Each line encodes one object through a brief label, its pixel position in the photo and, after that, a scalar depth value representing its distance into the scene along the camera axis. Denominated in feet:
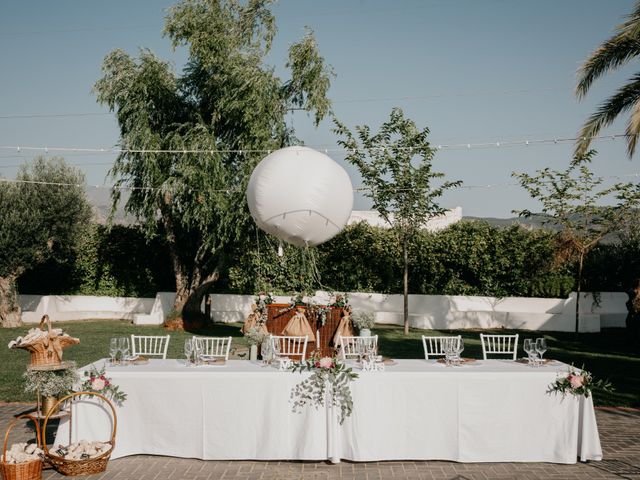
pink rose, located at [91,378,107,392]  21.53
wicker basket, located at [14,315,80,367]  24.44
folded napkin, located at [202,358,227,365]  24.35
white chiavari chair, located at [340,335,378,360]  25.30
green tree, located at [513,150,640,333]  60.29
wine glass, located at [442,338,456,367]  24.39
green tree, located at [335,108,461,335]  62.23
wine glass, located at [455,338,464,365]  24.50
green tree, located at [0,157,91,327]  65.10
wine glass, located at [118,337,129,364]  24.11
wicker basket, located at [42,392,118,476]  20.58
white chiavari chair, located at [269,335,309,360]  24.21
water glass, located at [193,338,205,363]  24.34
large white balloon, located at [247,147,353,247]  24.30
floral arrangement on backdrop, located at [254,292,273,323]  42.16
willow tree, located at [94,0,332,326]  59.31
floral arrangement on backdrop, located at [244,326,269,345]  28.02
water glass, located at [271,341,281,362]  24.07
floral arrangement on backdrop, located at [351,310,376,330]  41.09
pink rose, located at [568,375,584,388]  22.14
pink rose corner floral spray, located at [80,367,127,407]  21.78
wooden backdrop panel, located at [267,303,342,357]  41.14
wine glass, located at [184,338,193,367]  24.48
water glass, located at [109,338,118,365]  24.11
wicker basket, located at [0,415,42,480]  19.21
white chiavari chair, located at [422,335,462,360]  25.05
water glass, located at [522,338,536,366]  24.74
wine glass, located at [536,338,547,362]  24.61
